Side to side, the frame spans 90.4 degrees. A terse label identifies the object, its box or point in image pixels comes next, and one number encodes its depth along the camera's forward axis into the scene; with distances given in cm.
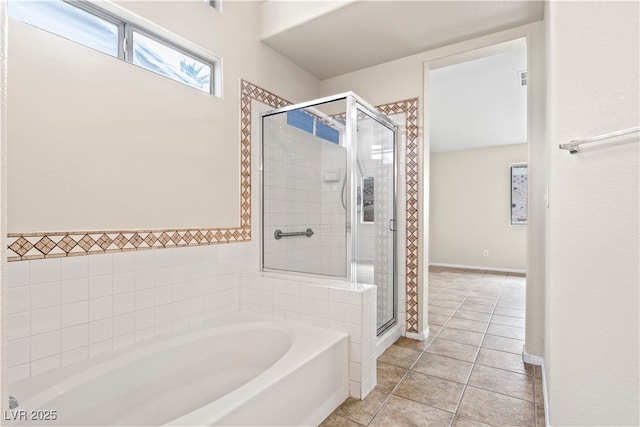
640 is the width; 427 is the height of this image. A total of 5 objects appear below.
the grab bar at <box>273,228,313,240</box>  272
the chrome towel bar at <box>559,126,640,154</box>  115
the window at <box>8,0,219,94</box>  155
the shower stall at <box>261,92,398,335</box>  236
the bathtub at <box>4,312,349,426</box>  130
